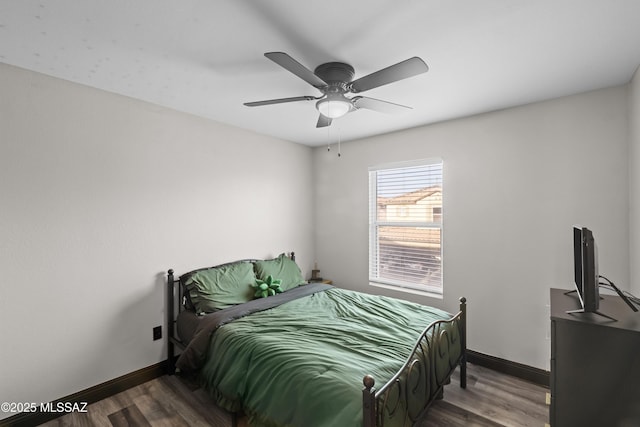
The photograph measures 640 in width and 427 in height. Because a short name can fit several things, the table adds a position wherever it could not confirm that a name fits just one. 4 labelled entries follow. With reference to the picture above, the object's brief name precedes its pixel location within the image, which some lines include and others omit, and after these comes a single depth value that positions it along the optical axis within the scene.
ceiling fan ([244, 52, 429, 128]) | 1.53
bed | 1.51
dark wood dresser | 1.28
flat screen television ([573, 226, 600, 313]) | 1.46
